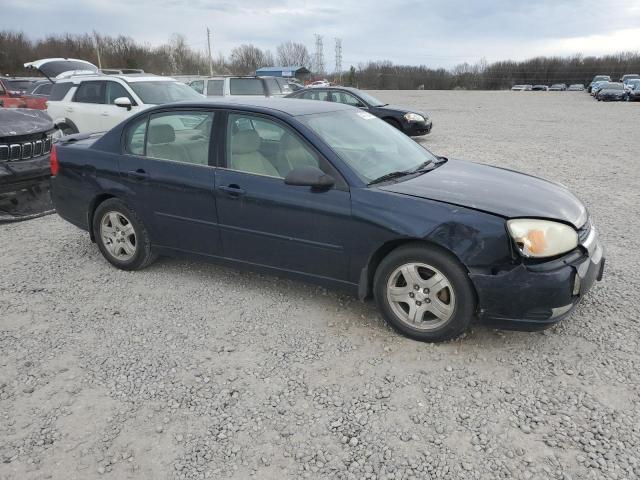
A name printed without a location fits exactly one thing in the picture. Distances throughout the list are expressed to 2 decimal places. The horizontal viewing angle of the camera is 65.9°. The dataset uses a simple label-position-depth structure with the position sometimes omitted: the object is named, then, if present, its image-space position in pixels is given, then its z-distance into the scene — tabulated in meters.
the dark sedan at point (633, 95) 31.85
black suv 6.29
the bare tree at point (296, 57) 97.69
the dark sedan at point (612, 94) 32.09
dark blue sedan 3.06
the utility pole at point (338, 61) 104.55
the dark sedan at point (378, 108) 12.55
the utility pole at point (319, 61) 99.38
